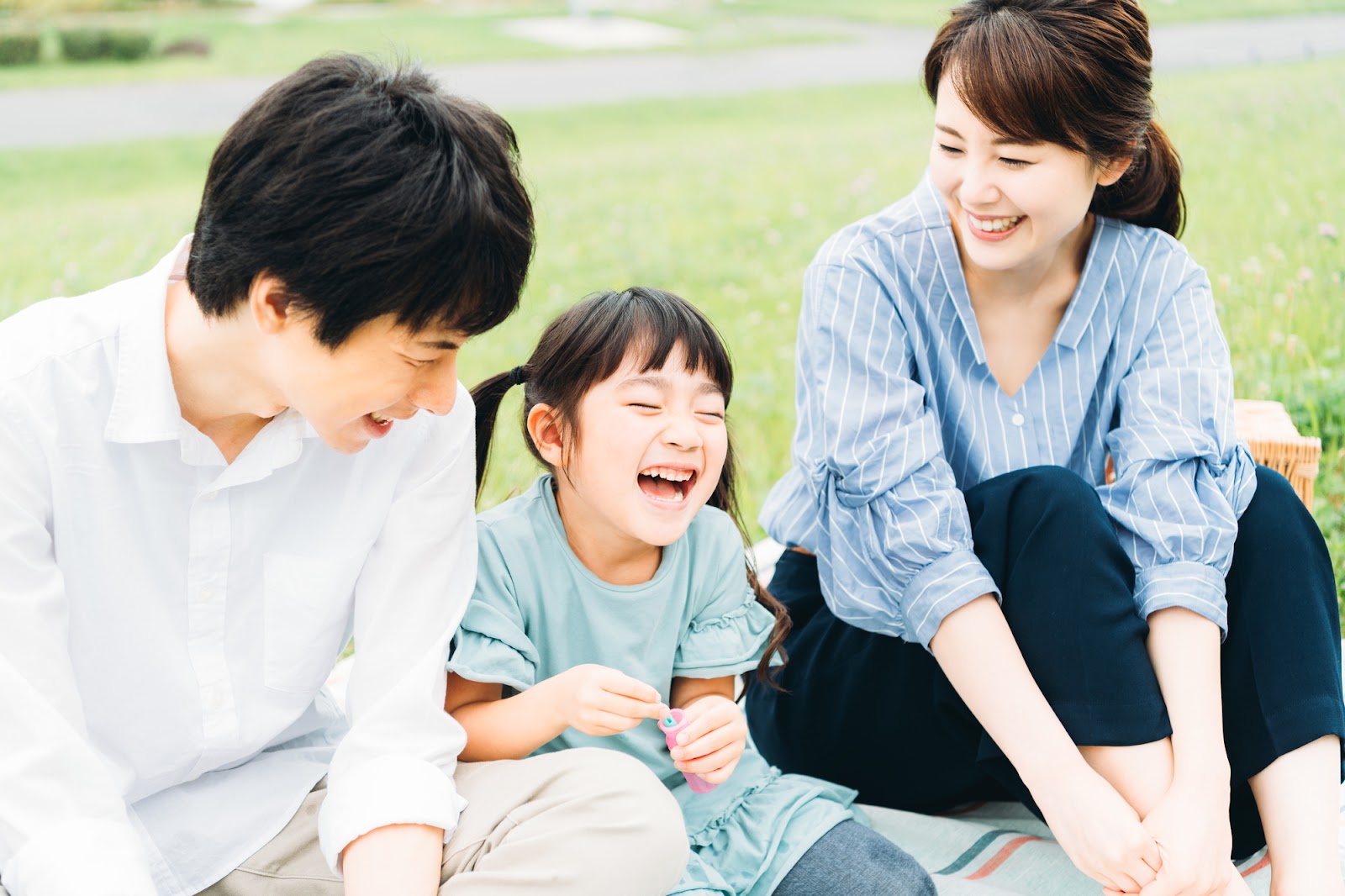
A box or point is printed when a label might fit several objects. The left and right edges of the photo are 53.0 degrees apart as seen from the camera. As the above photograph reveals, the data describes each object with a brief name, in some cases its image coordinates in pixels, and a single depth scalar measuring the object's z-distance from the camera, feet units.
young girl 5.88
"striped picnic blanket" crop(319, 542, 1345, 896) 6.53
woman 5.83
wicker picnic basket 7.78
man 4.52
